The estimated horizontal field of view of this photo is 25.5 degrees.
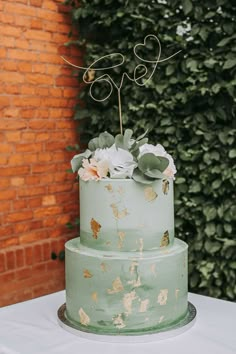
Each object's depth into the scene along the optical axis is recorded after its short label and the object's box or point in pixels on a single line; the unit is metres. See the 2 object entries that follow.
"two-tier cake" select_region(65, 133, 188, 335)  1.64
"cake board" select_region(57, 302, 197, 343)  1.62
